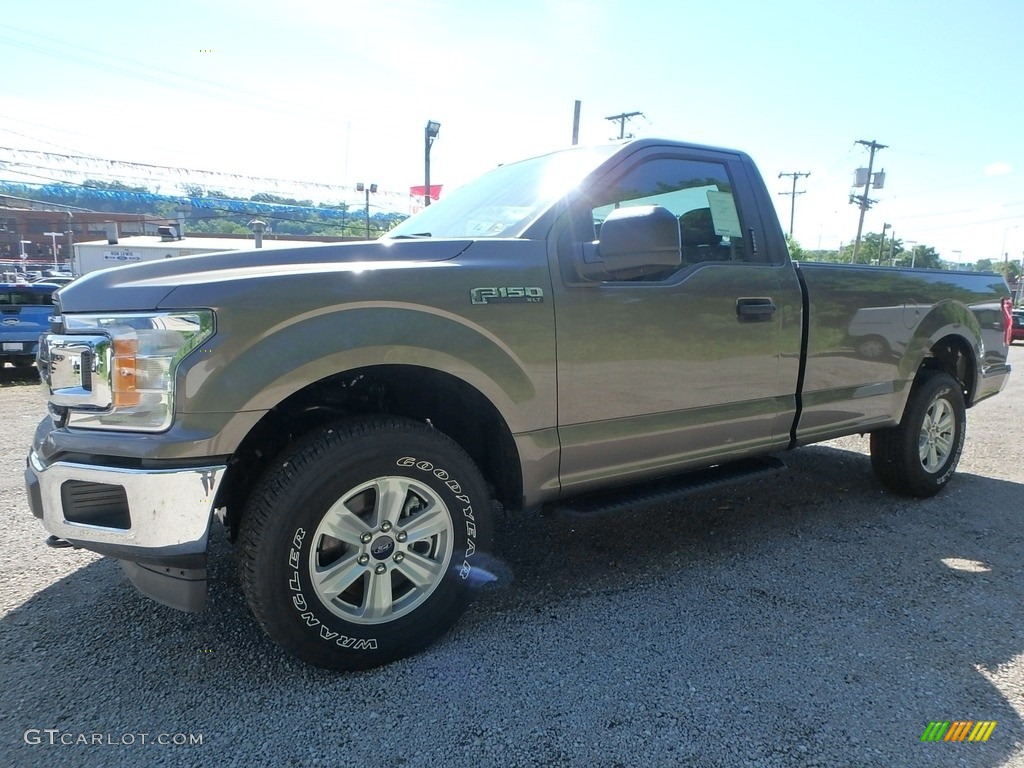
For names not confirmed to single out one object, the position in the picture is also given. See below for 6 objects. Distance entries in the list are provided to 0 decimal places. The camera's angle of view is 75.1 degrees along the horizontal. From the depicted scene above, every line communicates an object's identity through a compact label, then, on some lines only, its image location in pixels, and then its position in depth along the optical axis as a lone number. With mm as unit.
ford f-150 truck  2090
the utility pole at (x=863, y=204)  46219
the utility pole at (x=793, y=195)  52312
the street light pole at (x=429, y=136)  23309
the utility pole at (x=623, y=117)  31000
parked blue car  10891
